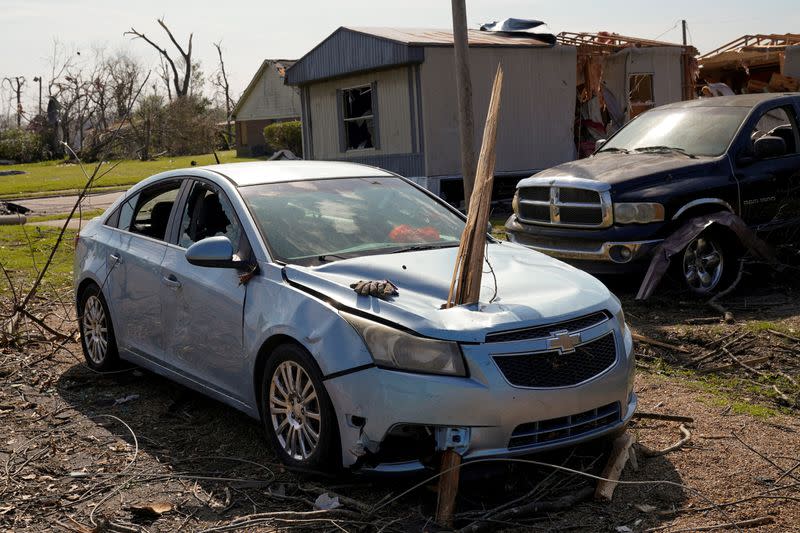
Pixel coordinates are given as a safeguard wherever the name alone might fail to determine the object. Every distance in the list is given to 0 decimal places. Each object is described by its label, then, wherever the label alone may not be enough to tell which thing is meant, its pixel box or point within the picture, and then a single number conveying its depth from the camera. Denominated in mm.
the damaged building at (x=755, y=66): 21703
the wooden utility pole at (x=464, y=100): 11862
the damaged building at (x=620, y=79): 20234
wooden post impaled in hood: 4715
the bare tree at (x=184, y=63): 73275
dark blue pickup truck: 9258
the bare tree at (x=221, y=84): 82712
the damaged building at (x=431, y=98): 18422
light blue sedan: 4426
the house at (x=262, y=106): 53188
